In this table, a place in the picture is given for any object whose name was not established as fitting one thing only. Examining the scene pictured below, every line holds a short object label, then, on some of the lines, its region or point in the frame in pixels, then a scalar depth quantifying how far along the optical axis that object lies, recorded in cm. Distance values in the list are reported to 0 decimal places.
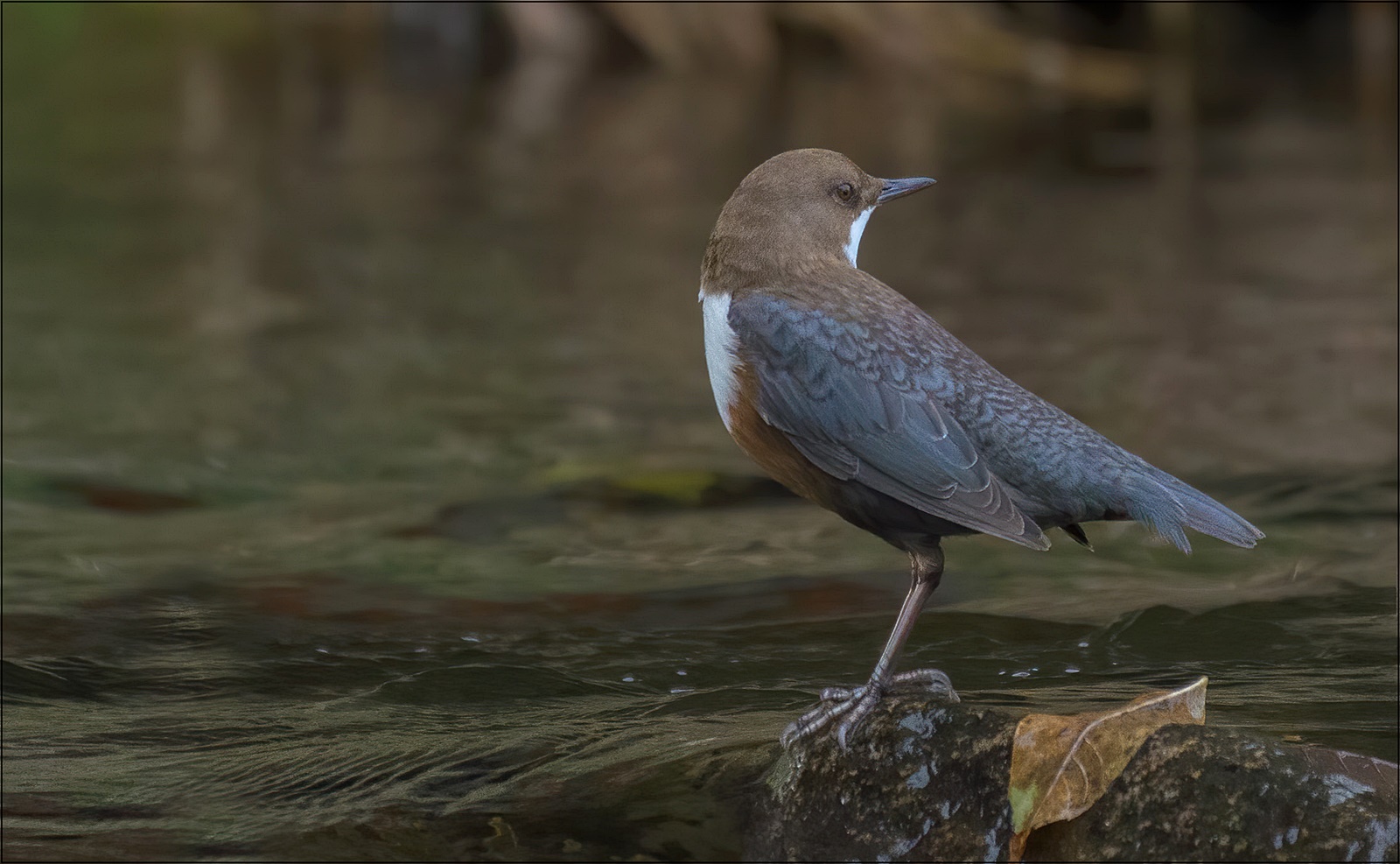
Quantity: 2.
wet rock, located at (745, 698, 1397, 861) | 532
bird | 655
